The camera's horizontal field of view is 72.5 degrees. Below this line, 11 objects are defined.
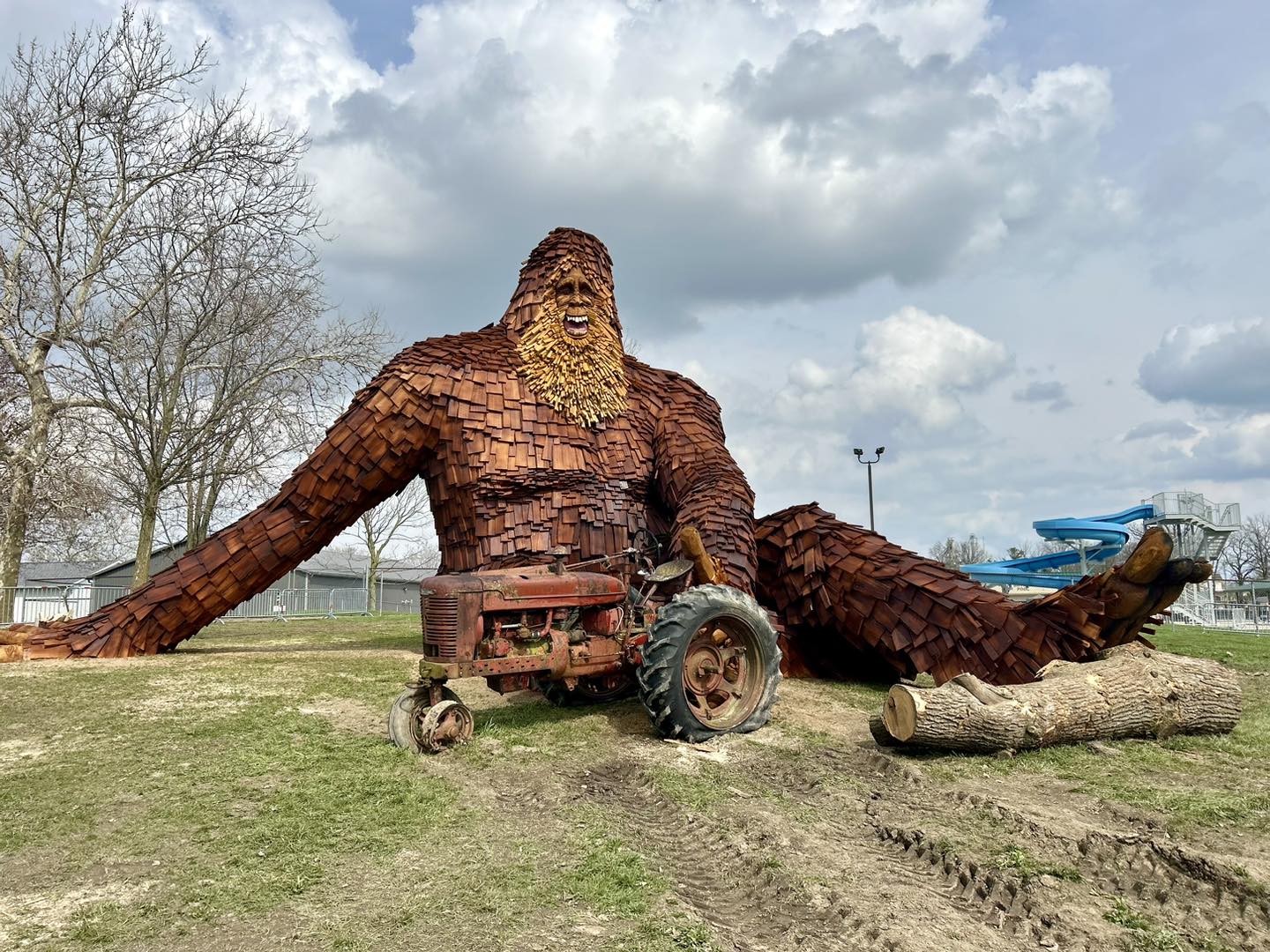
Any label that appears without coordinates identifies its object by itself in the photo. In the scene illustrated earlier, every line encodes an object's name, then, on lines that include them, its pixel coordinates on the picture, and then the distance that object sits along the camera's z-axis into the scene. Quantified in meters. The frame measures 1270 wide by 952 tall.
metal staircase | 25.45
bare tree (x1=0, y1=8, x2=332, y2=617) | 12.98
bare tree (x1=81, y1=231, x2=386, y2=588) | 14.62
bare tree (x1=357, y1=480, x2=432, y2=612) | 29.84
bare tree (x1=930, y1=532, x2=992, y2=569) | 56.69
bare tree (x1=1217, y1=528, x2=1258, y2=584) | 56.47
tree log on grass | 4.78
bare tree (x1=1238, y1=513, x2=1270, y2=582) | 54.91
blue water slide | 23.55
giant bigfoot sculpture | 6.59
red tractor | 4.92
